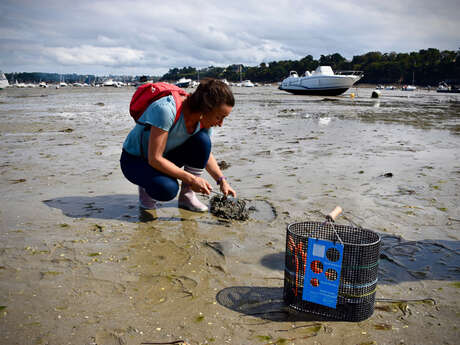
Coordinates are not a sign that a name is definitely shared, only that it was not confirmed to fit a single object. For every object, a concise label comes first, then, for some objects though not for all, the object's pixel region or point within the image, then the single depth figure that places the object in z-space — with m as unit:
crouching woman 2.82
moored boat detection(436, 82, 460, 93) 58.06
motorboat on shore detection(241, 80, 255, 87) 106.99
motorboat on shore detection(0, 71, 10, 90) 47.53
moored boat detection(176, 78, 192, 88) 78.30
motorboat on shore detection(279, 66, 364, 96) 33.41
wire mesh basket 1.86
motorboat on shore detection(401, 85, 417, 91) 76.46
